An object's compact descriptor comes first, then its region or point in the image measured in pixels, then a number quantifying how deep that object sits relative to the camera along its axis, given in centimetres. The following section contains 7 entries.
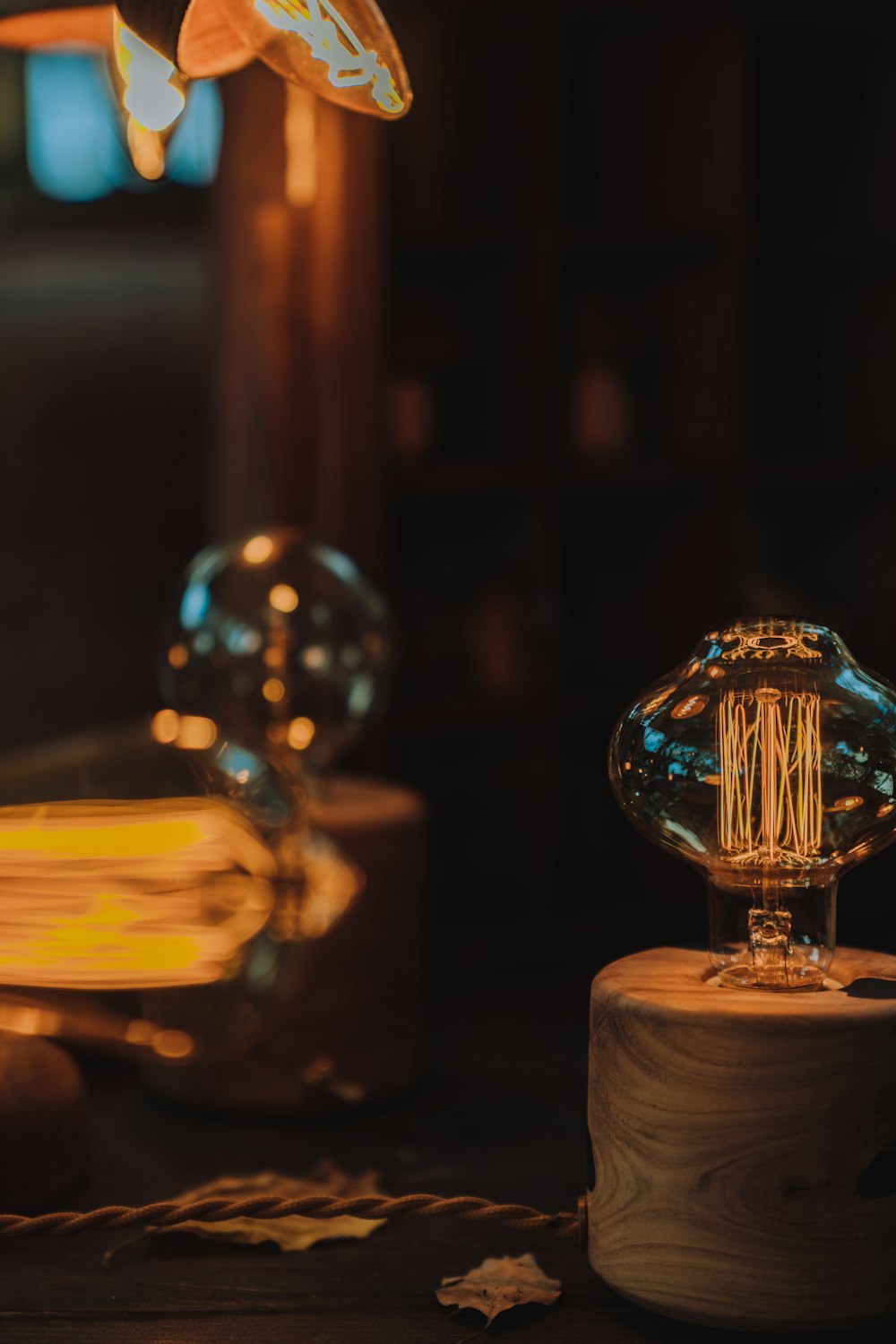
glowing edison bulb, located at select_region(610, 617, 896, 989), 84
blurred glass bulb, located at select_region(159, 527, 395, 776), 114
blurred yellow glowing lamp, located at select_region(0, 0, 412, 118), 84
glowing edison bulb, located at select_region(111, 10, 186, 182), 84
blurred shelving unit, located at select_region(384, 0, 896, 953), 168
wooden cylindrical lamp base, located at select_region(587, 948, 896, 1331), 81
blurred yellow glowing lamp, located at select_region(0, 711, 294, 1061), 100
